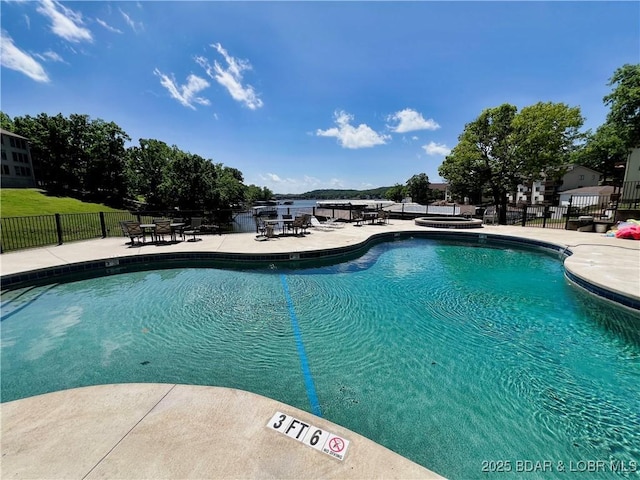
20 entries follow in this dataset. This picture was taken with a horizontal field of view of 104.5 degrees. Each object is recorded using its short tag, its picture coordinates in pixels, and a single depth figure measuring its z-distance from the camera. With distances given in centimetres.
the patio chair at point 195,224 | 1058
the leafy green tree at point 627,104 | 2047
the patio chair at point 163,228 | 944
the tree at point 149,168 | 3044
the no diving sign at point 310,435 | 173
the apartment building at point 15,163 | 3431
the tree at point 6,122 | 4116
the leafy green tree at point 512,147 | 1524
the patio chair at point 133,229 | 908
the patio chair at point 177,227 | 1018
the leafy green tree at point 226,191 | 2676
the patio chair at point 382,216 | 1611
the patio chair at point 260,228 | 1114
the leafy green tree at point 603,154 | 3300
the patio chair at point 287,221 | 1145
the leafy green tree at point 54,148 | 3603
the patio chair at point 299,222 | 1127
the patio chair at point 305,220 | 1134
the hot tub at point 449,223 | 1467
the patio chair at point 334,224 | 1477
